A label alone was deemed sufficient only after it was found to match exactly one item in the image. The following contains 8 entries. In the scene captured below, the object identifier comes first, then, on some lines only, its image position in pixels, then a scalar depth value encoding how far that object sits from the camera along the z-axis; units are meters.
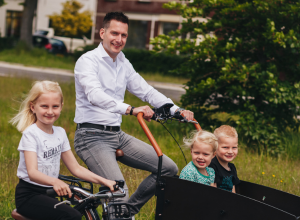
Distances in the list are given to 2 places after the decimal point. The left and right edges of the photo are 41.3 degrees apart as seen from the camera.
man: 3.05
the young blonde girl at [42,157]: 2.57
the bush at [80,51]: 24.26
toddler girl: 3.03
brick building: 29.84
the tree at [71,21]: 25.22
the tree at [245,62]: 6.14
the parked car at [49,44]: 26.92
